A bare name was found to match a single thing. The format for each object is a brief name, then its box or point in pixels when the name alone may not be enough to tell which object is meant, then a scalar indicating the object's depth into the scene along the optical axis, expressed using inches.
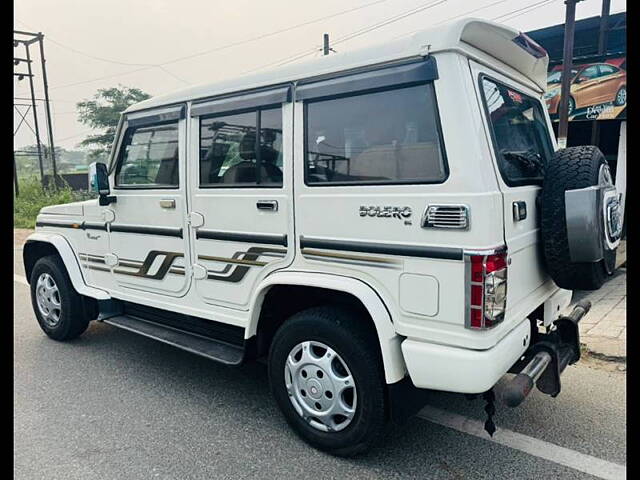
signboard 387.5
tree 1299.2
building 390.9
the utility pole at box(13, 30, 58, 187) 960.3
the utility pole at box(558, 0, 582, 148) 319.0
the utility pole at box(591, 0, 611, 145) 396.8
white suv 95.0
